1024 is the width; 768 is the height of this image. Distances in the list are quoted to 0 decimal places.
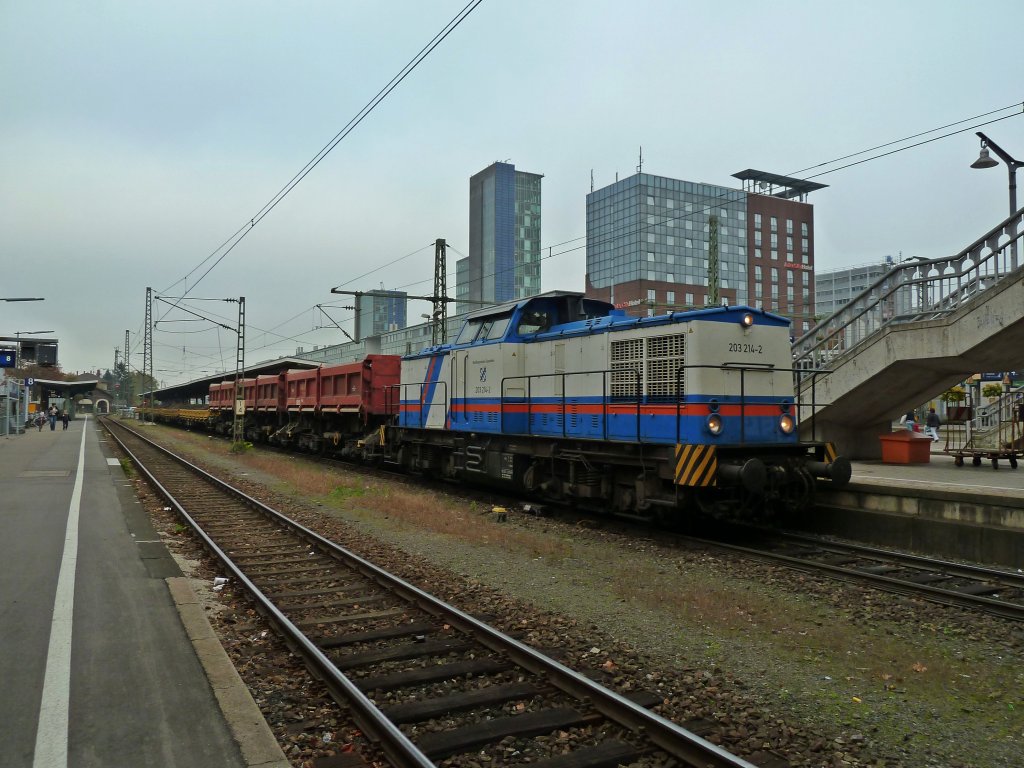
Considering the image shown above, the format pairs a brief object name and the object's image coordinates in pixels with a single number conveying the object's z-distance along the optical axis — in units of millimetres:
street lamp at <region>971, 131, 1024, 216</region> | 14414
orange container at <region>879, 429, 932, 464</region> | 15477
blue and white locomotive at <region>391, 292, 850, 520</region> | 9469
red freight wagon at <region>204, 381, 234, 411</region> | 34994
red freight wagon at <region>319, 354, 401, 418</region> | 19250
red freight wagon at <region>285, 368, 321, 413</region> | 23620
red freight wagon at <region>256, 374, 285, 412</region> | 27719
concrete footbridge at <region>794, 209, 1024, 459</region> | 12828
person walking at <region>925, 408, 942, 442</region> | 27080
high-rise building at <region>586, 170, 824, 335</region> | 76875
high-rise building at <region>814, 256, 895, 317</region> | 94438
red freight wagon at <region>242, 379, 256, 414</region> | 31922
